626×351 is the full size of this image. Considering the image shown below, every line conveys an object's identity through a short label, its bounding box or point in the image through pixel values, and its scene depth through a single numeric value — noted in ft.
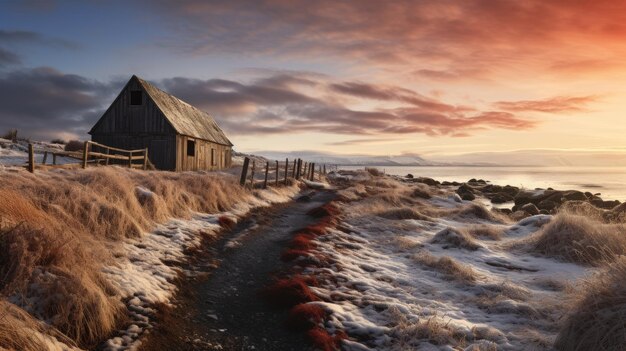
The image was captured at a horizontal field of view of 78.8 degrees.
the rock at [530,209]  77.25
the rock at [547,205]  87.10
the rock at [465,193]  110.42
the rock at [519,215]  70.28
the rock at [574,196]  96.96
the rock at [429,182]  171.94
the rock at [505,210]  83.07
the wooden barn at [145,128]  90.07
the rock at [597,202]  90.37
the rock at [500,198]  114.73
